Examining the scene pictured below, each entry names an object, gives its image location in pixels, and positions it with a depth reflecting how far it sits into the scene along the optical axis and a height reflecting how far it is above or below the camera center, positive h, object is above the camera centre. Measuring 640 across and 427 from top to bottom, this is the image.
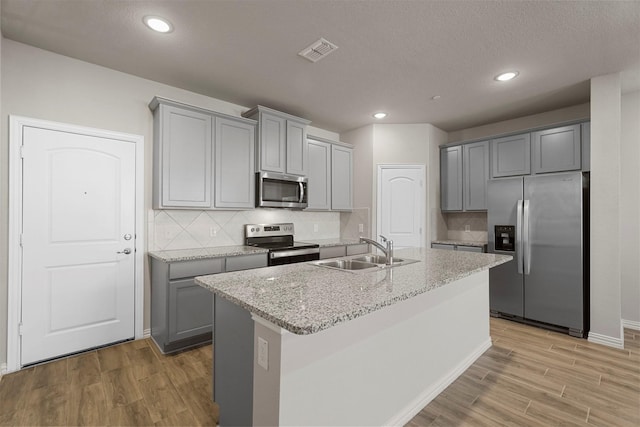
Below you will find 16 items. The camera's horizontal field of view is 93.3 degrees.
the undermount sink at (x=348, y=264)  2.26 -0.38
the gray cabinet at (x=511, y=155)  3.84 +0.78
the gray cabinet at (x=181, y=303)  2.65 -0.82
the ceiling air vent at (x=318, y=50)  2.41 +1.36
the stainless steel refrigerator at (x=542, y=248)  3.18 -0.38
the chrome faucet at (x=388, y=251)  2.27 -0.28
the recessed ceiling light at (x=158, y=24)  2.12 +1.37
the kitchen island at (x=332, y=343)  1.22 -0.65
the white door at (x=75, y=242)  2.48 -0.25
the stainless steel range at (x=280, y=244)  3.37 -0.38
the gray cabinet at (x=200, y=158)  2.92 +0.58
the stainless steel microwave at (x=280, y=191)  3.57 +0.29
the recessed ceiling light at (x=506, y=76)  2.91 +1.37
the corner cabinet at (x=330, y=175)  4.26 +0.58
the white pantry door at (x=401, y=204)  4.52 +0.16
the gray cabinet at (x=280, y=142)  3.57 +0.91
